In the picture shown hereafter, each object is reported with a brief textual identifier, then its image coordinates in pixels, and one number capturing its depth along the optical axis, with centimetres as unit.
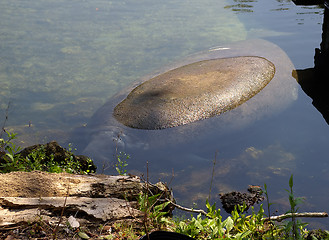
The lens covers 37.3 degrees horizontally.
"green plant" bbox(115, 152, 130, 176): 667
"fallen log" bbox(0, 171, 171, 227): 426
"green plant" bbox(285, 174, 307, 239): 367
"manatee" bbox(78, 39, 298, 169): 729
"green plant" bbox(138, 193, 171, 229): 443
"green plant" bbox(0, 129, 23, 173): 565
